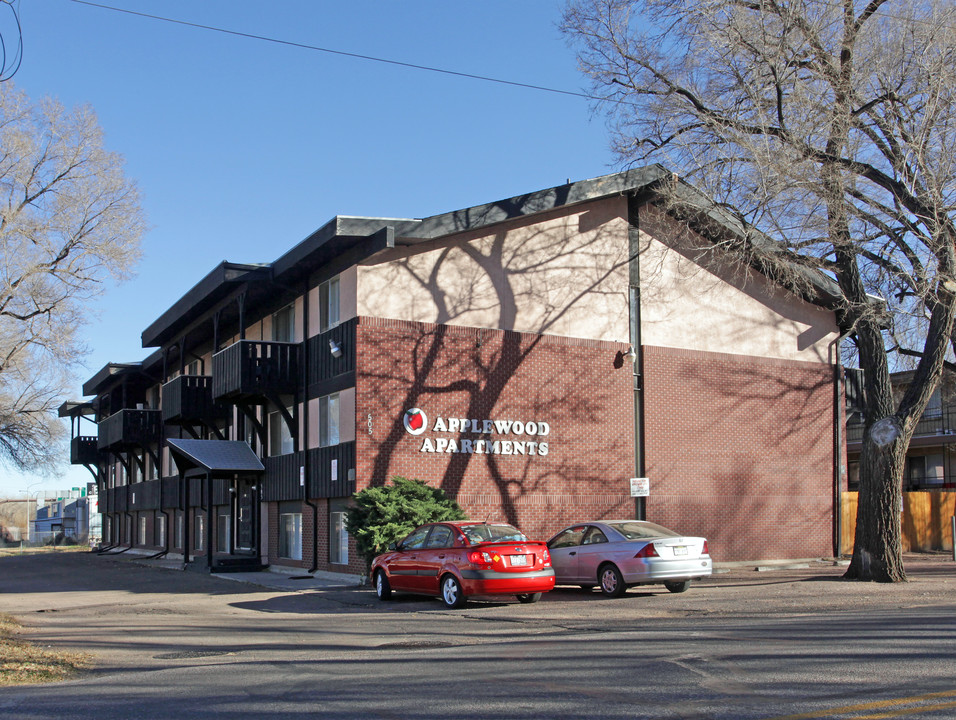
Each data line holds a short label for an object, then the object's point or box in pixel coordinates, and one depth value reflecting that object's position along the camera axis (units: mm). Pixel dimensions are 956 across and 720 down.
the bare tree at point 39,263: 33875
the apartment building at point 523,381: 23062
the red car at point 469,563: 16344
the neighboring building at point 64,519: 70250
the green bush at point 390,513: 20047
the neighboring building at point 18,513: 103500
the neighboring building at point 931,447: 44031
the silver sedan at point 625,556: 17547
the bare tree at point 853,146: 17797
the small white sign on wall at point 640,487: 22969
